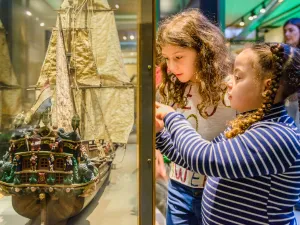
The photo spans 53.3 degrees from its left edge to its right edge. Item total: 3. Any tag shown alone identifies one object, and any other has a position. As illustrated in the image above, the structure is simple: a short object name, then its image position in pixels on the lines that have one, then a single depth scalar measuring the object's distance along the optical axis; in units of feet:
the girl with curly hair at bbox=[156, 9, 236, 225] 2.45
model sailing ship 2.37
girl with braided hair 1.72
